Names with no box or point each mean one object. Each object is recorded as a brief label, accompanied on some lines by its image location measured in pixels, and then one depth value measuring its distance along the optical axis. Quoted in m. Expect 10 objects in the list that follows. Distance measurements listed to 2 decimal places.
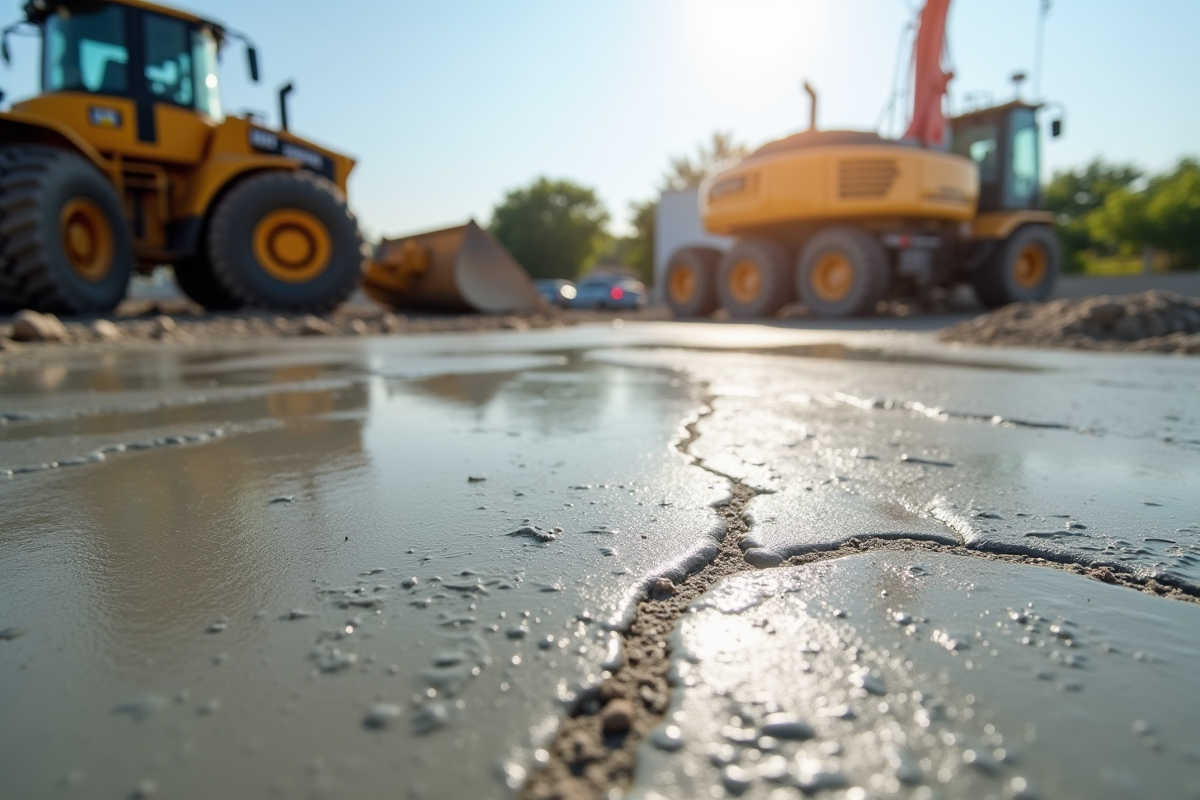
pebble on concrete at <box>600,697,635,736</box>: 0.53
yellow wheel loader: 4.83
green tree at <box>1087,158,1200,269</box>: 19.81
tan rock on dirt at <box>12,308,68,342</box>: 4.09
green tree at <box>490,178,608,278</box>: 35.00
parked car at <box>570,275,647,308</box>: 17.38
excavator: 7.70
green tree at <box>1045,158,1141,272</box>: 28.23
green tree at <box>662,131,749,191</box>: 33.69
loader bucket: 7.99
